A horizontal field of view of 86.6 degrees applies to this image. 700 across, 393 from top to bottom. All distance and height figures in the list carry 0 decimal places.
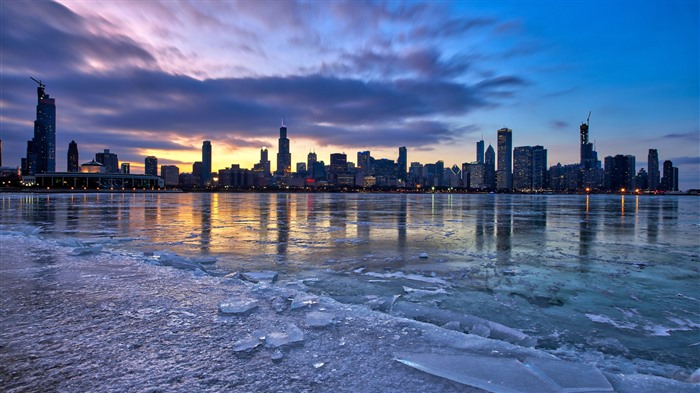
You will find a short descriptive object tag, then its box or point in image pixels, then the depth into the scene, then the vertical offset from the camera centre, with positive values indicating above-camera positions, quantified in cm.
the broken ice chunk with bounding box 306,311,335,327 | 469 -169
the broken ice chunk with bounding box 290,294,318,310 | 541 -168
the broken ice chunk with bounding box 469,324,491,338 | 459 -176
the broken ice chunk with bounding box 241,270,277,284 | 720 -174
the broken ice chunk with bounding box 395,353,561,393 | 321 -169
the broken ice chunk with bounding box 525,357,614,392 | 323 -170
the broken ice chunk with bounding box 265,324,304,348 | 407 -168
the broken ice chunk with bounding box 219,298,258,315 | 510 -167
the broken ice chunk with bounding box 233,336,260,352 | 391 -168
